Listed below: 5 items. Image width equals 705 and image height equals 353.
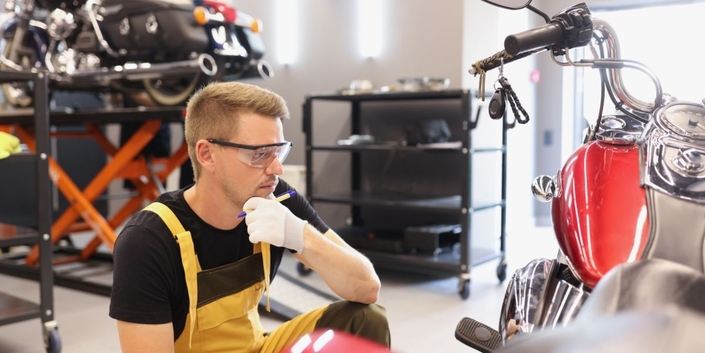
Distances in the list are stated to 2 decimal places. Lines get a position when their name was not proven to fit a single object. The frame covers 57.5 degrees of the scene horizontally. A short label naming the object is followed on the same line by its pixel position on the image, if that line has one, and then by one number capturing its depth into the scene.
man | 1.39
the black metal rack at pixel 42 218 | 2.58
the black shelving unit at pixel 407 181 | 3.55
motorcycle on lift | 3.88
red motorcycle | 0.83
